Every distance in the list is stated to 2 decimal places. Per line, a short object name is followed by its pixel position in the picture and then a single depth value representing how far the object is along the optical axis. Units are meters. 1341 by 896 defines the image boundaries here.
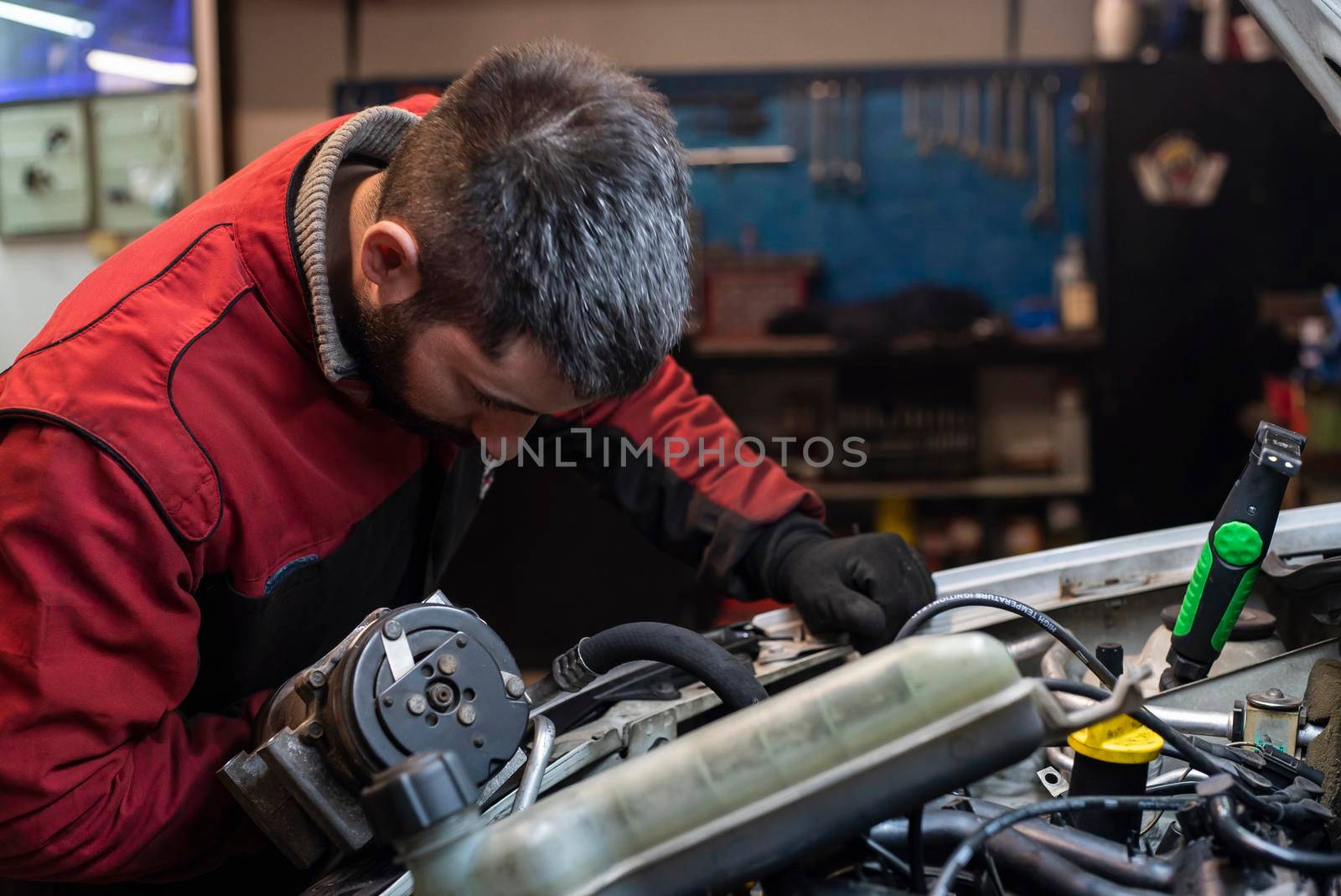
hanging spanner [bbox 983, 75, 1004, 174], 3.83
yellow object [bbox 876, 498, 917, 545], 3.76
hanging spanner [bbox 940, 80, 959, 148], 3.89
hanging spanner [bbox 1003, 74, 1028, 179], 3.83
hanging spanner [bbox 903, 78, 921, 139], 3.92
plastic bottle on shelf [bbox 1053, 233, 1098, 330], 3.65
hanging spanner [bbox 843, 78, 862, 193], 3.94
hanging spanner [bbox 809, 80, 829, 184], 3.96
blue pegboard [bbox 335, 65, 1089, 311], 3.97
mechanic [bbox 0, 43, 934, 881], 0.85
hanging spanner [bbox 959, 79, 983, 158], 3.89
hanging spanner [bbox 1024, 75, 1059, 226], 3.84
